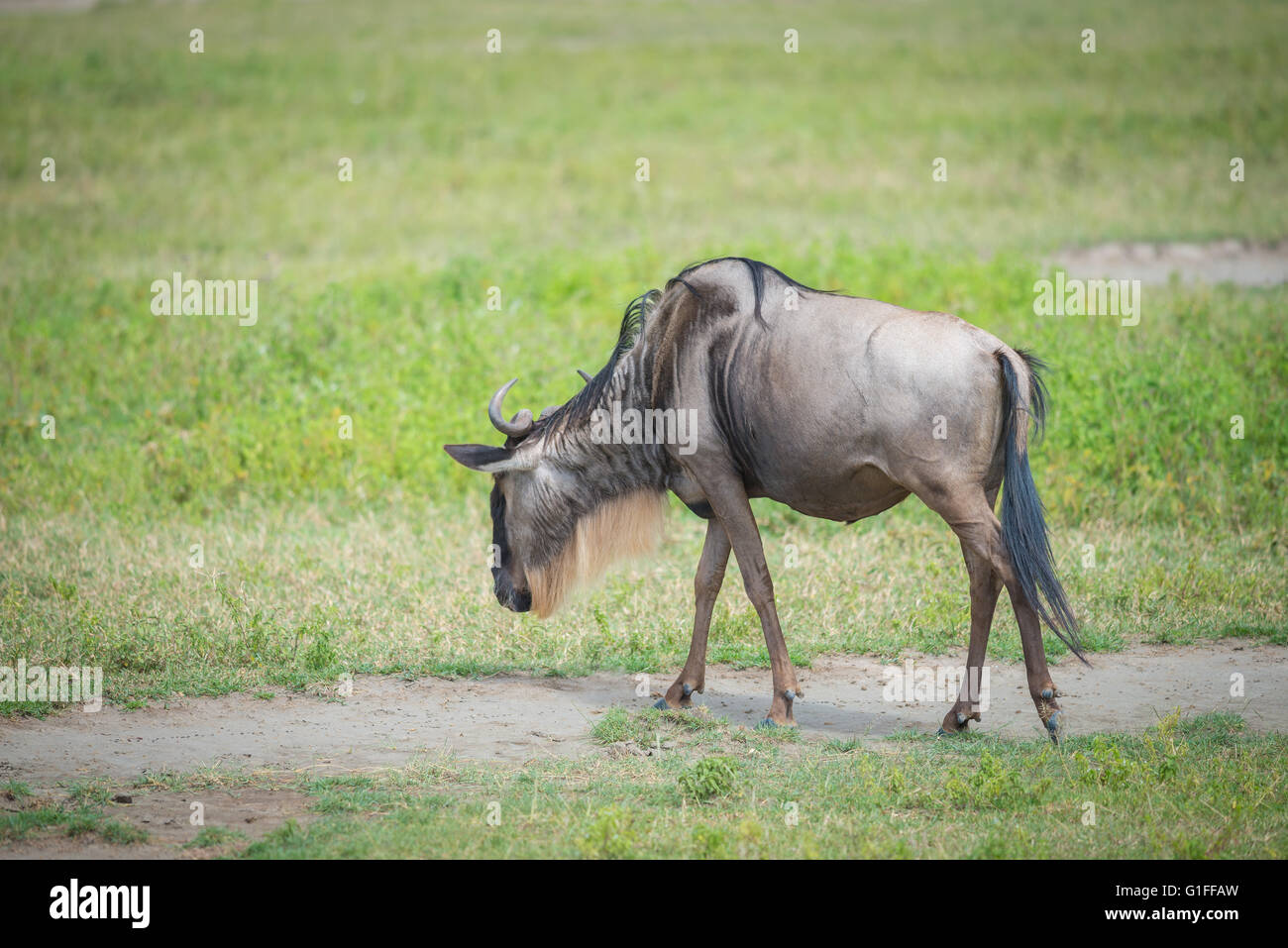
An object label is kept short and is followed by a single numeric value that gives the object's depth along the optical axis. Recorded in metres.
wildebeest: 6.81
